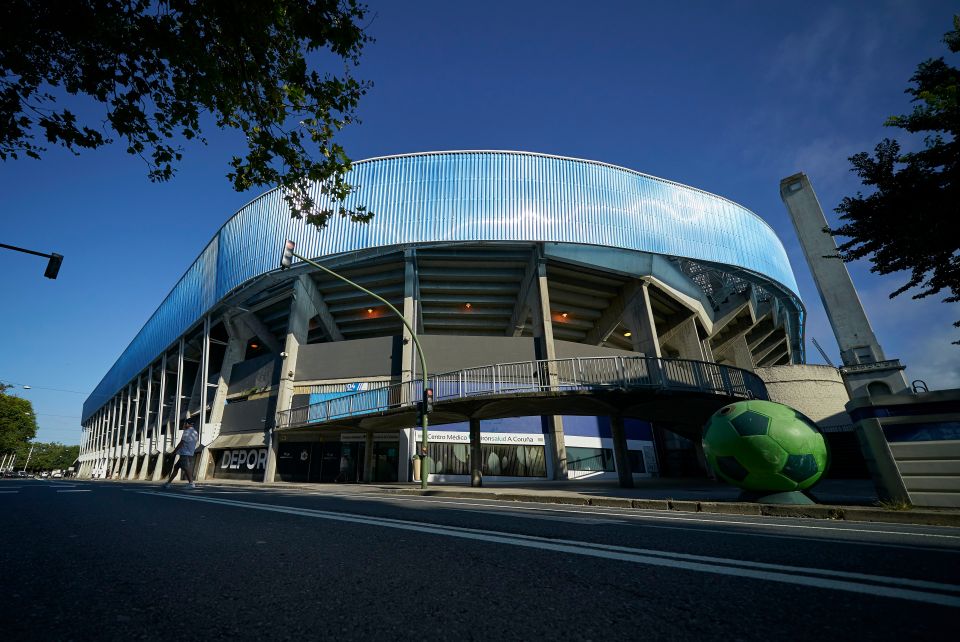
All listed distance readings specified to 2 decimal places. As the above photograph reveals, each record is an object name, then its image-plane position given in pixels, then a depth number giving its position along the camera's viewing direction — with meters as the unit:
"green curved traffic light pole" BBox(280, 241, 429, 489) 11.84
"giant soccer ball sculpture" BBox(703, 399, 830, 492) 6.43
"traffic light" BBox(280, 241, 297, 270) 12.53
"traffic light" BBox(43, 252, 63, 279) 11.70
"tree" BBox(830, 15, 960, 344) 7.45
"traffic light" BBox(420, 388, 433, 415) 12.92
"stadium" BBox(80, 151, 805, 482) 21.06
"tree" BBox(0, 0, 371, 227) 4.80
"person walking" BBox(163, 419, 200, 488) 10.02
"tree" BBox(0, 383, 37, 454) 54.66
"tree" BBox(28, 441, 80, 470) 103.19
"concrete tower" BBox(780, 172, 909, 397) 10.34
